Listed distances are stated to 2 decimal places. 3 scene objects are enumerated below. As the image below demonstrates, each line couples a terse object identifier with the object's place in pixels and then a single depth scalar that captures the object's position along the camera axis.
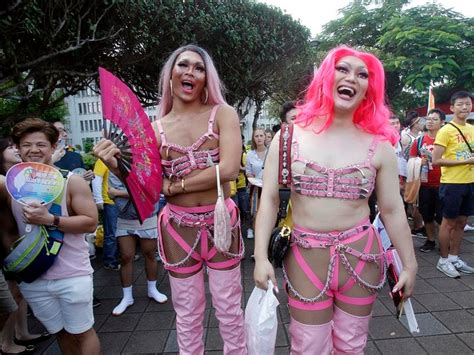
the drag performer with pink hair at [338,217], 1.74
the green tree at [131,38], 7.92
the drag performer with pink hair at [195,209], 2.09
